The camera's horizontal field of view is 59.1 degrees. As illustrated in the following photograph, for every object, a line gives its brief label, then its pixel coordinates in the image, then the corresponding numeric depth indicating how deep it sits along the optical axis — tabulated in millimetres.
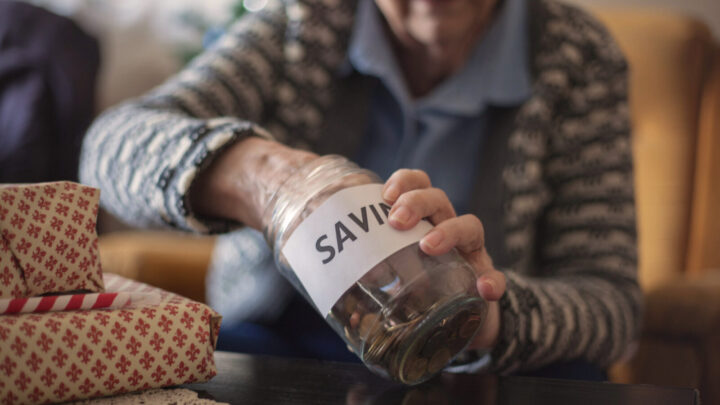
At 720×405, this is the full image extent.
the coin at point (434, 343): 365
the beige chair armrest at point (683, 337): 985
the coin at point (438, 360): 383
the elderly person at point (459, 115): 755
